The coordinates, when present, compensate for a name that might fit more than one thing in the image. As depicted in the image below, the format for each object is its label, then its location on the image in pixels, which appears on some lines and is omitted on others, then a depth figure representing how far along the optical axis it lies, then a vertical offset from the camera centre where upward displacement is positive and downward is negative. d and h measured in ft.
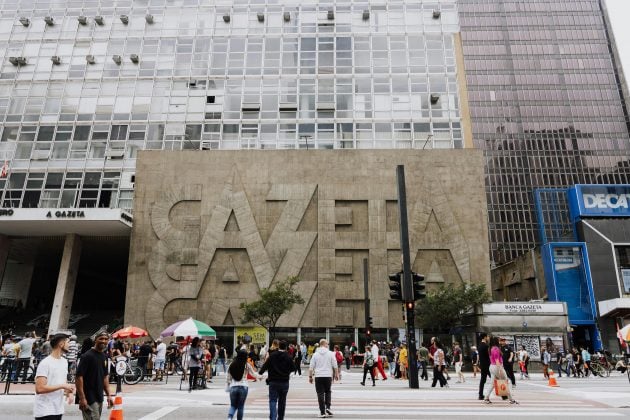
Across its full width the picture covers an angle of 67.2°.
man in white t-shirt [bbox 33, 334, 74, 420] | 18.57 -1.02
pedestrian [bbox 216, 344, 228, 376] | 83.56 +0.76
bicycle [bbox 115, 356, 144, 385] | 63.71 -1.93
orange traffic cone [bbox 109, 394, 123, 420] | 22.59 -2.30
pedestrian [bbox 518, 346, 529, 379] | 82.51 +0.17
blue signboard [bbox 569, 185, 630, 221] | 137.08 +45.06
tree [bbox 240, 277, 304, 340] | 105.91 +12.30
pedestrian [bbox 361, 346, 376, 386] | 61.31 -0.46
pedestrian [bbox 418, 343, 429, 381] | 69.10 +0.50
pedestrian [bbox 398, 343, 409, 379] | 73.51 -0.08
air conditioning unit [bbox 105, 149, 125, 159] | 138.51 +57.74
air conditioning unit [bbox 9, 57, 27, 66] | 149.48 +89.99
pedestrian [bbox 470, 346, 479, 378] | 86.47 +0.76
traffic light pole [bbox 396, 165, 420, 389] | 55.67 +7.04
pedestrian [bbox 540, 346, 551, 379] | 80.18 +0.18
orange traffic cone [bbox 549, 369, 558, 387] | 63.16 -2.46
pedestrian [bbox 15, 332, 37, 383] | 58.39 +0.43
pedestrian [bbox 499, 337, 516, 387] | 55.52 +0.56
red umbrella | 78.95 +4.42
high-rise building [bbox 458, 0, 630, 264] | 296.71 +161.04
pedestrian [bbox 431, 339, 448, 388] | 57.31 -0.64
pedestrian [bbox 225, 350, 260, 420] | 27.50 -1.31
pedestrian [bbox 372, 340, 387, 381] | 64.90 +0.43
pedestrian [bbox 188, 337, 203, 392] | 54.21 -0.39
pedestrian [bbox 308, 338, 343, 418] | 34.60 -0.97
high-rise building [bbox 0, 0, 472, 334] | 137.90 +79.63
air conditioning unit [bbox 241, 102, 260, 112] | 143.33 +73.46
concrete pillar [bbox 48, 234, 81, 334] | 116.06 +18.53
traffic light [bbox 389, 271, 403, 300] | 57.88 +8.79
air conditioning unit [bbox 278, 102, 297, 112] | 142.92 +73.01
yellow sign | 121.70 +6.79
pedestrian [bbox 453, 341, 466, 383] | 68.85 -1.43
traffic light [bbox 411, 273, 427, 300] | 56.49 +8.47
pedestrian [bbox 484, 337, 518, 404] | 43.91 -0.27
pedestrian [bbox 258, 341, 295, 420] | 29.19 -1.07
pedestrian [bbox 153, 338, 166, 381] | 69.26 +0.17
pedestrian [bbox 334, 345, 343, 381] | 84.90 +0.71
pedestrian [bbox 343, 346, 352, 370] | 100.01 +1.06
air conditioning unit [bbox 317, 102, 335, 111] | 142.20 +72.66
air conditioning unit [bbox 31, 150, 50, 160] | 138.31 +57.19
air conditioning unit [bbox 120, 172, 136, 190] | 134.82 +49.04
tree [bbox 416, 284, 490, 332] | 105.91 +12.29
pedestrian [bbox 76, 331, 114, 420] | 22.77 -1.05
